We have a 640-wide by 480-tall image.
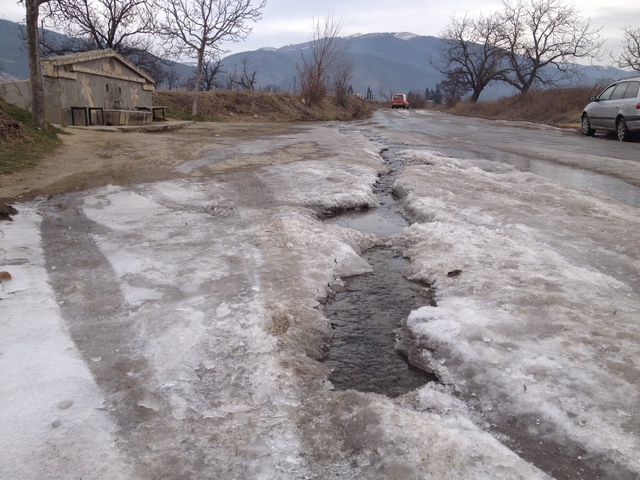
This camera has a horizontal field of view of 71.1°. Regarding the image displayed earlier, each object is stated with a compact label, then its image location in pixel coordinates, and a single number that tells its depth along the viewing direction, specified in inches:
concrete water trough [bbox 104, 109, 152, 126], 624.7
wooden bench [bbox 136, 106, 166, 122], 756.6
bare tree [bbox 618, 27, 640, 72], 1298.0
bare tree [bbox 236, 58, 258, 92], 1932.8
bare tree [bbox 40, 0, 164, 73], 1039.0
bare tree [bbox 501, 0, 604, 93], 1520.7
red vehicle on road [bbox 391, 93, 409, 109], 2215.2
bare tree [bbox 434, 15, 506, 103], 1834.2
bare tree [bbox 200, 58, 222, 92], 1909.2
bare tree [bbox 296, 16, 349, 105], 1301.7
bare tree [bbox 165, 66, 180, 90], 2734.0
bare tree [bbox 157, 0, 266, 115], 911.7
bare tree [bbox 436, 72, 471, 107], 2018.6
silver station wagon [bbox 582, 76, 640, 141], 482.9
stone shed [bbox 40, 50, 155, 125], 569.0
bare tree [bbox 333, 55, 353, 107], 1496.1
